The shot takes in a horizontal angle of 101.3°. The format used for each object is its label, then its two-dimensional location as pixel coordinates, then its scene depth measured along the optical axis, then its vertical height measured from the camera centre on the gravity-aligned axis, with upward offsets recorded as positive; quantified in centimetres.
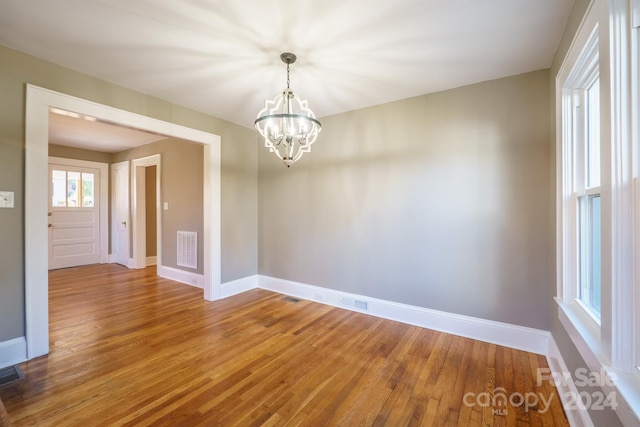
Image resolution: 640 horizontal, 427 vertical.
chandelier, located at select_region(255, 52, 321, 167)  190 +65
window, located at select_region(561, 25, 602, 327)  156 +21
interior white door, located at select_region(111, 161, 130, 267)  561 +4
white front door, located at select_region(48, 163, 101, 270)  527 -2
